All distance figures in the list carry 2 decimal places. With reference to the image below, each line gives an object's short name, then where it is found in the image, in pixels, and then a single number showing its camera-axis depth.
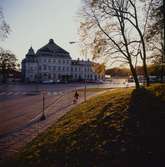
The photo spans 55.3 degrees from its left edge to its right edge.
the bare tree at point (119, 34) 14.36
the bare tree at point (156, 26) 11.07
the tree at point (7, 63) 59.06
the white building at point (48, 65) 68.11
